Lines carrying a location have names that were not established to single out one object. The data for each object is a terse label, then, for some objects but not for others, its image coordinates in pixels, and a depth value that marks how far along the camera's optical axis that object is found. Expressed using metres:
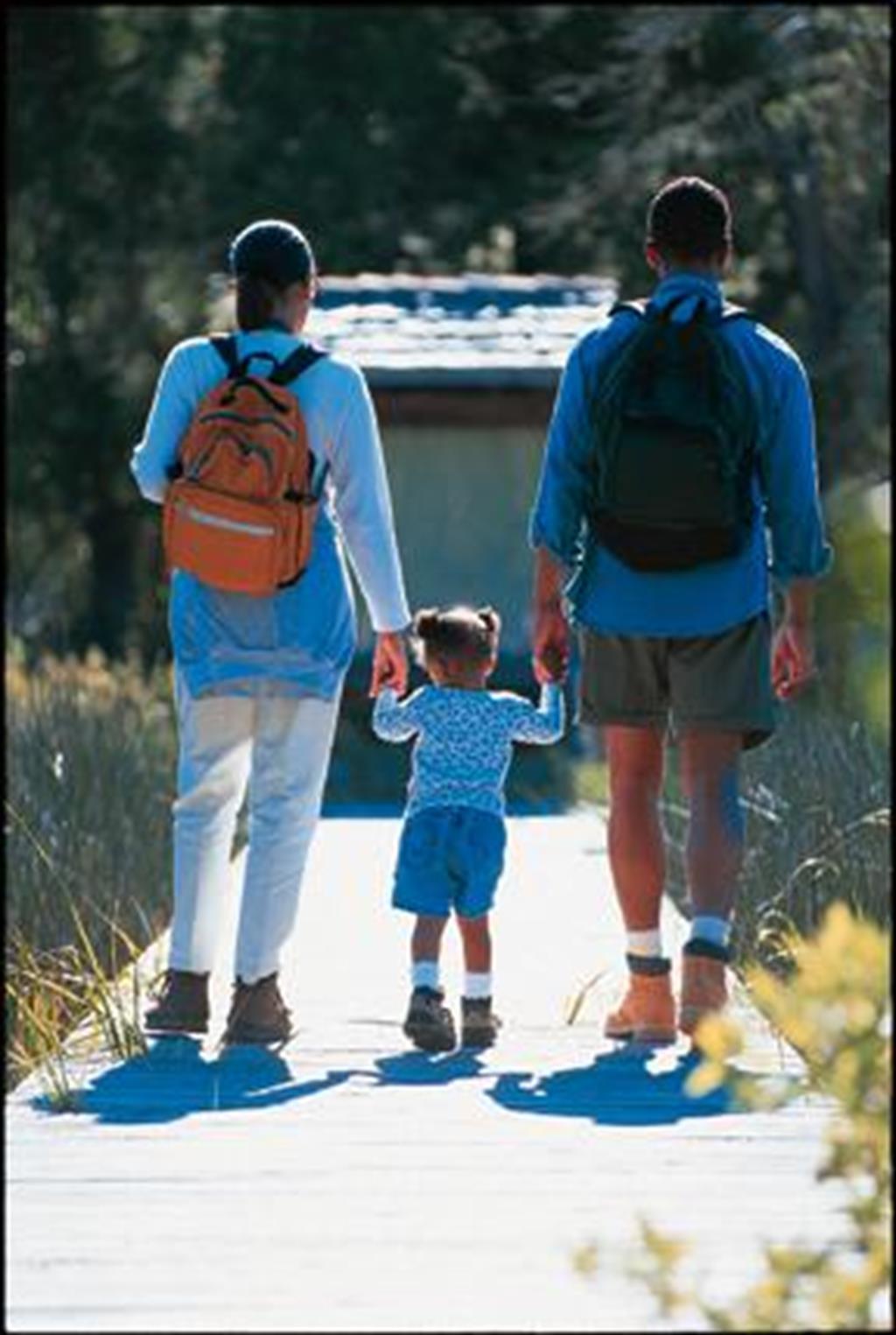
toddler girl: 14.65
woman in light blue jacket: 14.10
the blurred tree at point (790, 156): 40.48
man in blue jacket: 13.79
